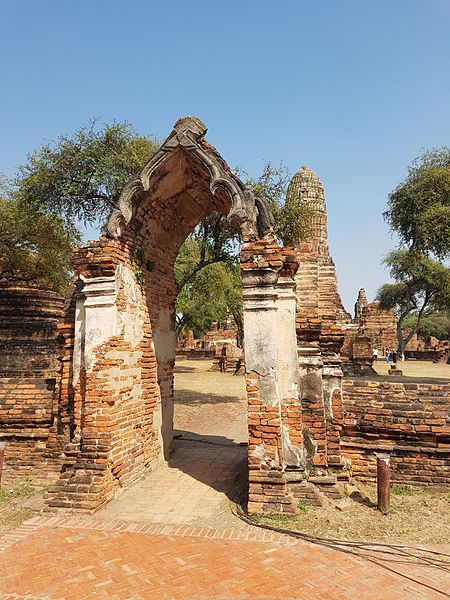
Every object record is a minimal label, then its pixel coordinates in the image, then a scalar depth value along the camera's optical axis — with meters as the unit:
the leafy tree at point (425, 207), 17.31
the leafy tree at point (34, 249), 15.97
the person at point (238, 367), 27.49
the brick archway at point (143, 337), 5.89
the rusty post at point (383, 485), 5.77
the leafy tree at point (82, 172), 13.38
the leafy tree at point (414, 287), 34.00
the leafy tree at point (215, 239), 13.54
